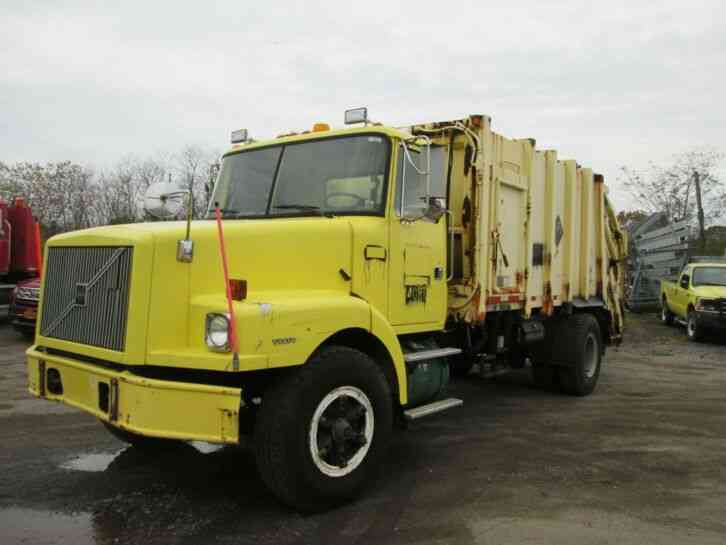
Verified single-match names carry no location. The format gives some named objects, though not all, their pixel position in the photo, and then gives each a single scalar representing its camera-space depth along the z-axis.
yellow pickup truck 13.92
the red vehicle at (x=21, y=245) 14.97
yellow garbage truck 3.82
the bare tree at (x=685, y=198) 31.91
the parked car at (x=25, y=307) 12.42
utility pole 31.59
